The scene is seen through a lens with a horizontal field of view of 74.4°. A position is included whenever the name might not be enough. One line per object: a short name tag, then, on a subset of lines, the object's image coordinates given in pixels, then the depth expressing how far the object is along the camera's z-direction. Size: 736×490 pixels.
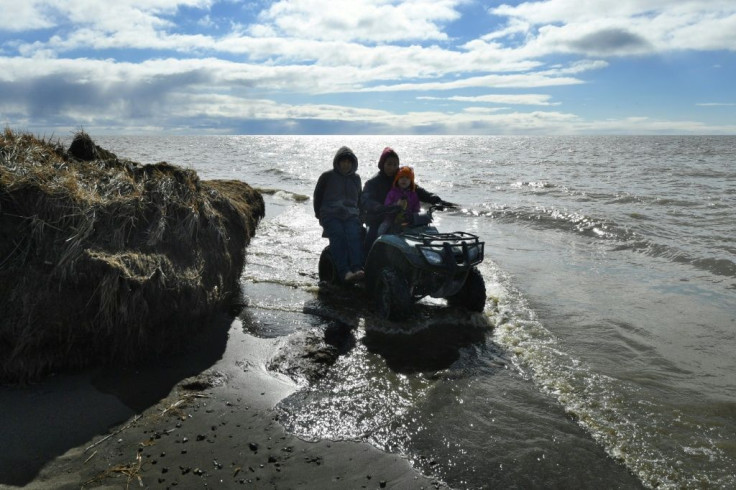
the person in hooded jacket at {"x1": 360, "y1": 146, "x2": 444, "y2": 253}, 7.20
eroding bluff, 4.19
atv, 5.76
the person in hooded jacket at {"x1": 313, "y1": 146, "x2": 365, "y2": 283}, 7.15
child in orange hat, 6.90
